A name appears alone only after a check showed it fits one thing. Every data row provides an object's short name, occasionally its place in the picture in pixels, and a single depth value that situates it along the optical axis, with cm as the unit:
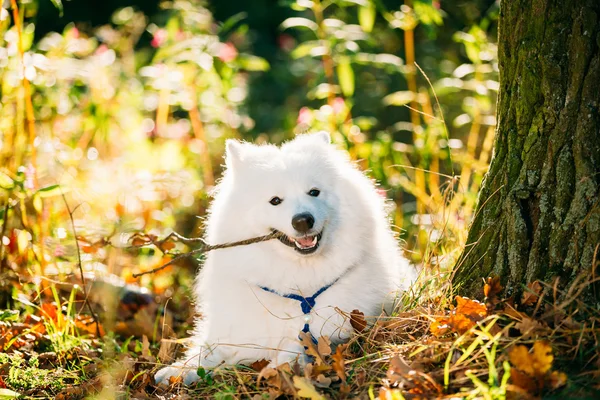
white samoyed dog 274
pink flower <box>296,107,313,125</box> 480
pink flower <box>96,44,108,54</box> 578
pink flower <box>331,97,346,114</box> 462
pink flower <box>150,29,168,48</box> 536
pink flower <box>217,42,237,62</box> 501
